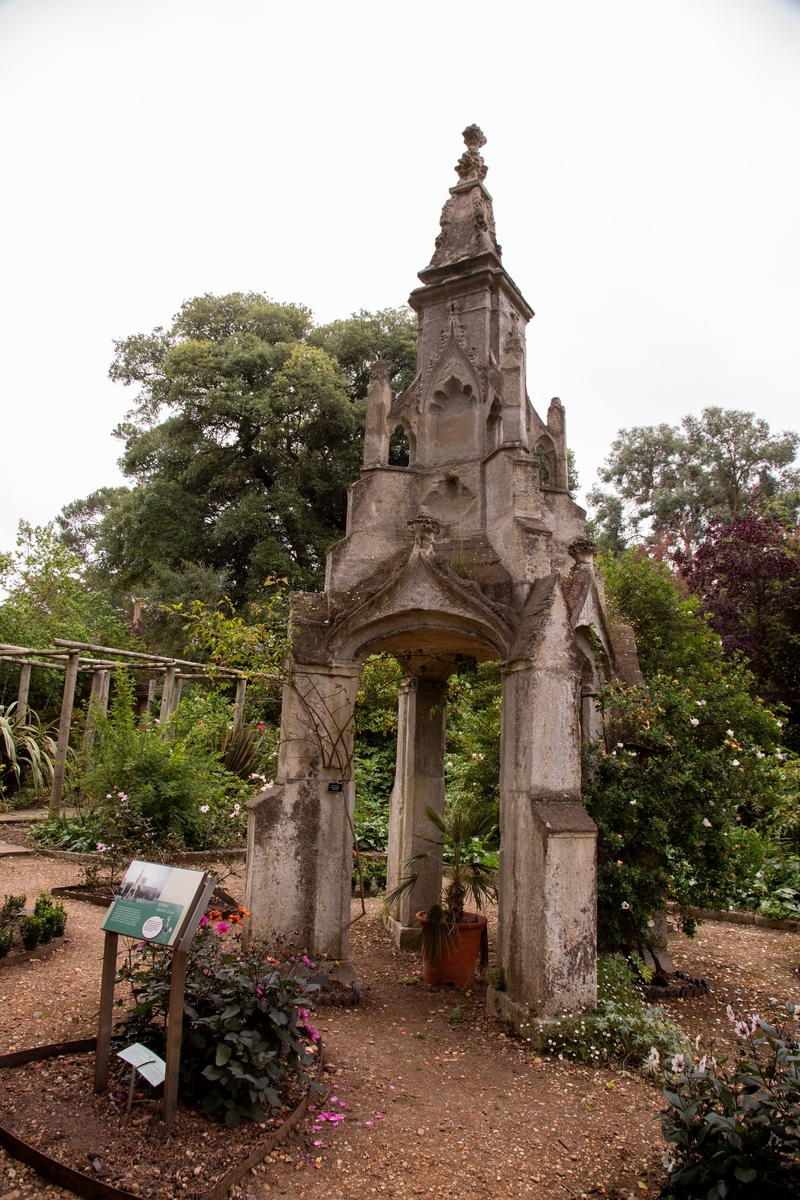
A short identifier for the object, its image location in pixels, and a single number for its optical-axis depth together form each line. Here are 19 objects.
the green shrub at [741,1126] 2.47
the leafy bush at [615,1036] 4.36
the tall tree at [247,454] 18.66
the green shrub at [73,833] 9.46
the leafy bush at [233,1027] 3.24
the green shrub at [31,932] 5.68
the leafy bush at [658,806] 5.40
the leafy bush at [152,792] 8.44
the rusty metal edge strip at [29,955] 5.46
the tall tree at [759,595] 14.23
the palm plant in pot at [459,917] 5.80
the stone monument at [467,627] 4.85
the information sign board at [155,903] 3.14
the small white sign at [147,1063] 3.06
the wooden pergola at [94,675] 11.12
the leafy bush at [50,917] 5.88
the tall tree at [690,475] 28.25
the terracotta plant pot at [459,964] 5.92
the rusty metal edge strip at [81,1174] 2.67
